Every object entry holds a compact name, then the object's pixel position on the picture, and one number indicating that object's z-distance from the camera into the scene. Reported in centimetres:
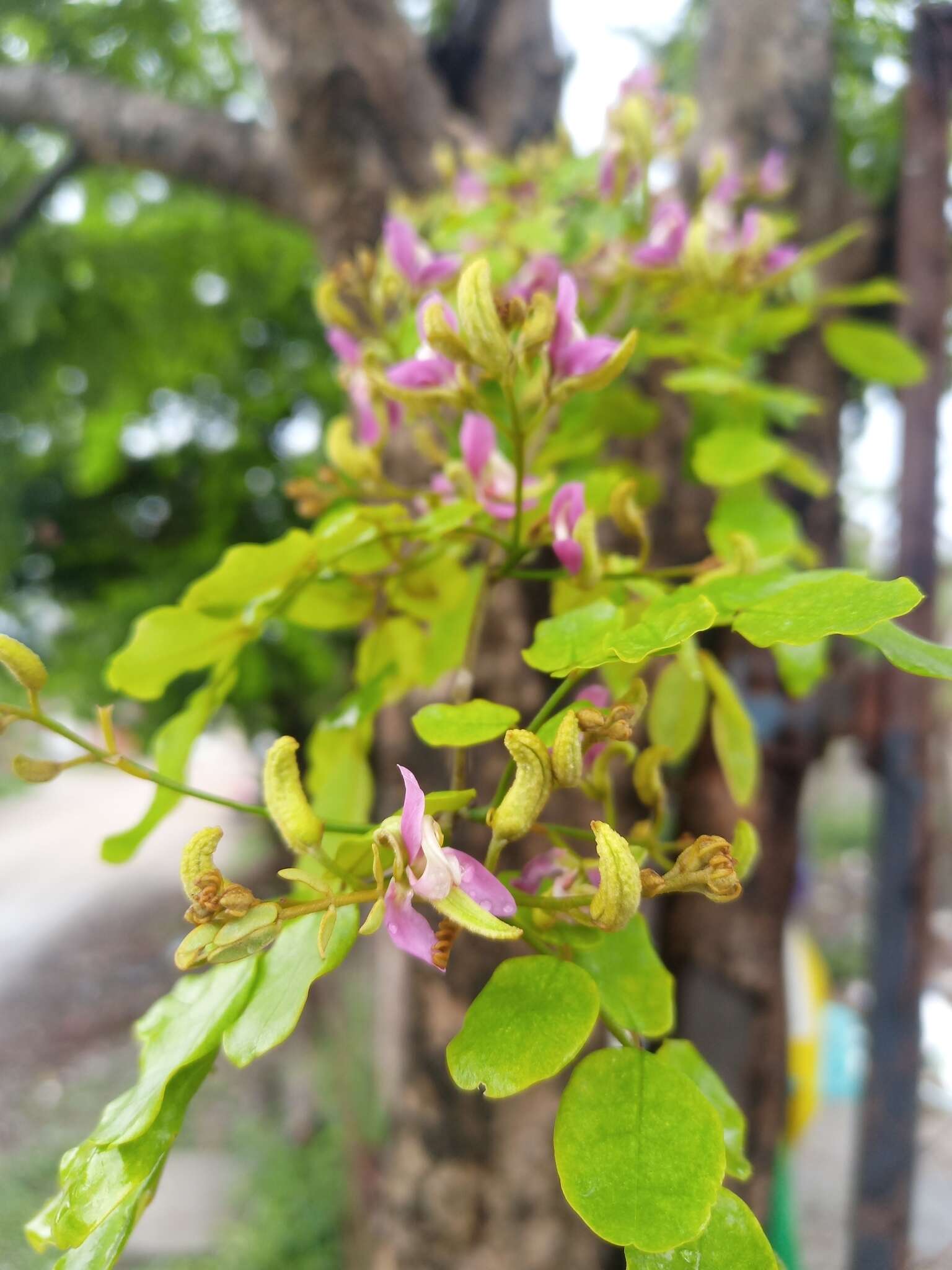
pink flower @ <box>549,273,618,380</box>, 30
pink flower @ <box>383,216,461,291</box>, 46
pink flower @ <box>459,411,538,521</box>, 35
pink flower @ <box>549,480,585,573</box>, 32
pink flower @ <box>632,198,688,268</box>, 49
